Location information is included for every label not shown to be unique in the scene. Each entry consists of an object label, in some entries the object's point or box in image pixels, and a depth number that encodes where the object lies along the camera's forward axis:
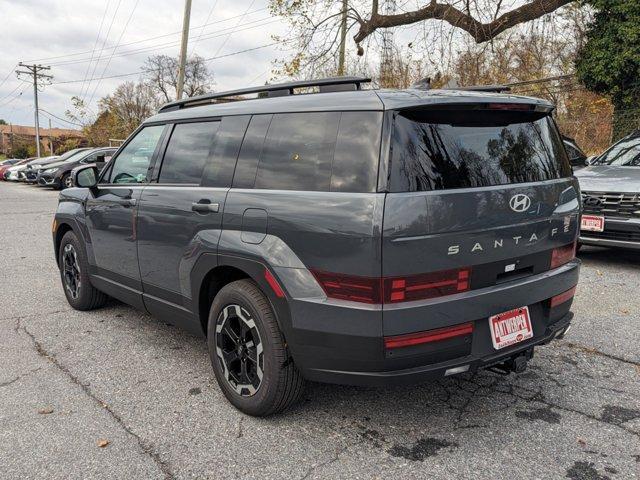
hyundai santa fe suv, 2.32
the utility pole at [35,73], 52.38
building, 69.62
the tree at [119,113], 49.97
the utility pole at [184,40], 20.05
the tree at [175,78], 58.38
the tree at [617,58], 12.98
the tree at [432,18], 13.36
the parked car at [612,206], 6.07
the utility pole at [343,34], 14.67
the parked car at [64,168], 18.69
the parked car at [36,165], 21.86
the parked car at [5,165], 28.31
